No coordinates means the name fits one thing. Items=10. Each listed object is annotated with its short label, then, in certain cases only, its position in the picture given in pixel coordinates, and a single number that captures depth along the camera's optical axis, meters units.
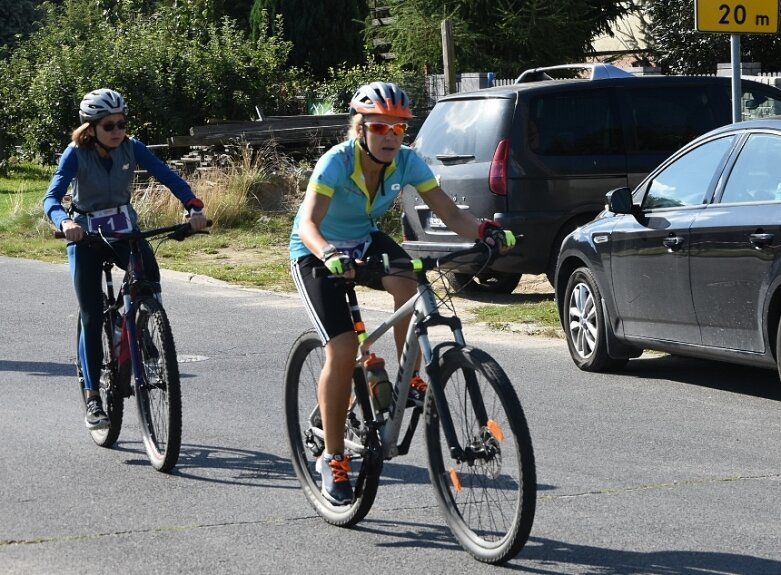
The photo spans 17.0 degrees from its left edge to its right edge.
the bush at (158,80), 44.88
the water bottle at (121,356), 12.84
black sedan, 13.86
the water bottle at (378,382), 10.02
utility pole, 34.04
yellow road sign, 19.17
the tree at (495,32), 51.11
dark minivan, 21.76
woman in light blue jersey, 9.86
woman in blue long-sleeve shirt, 12.69
